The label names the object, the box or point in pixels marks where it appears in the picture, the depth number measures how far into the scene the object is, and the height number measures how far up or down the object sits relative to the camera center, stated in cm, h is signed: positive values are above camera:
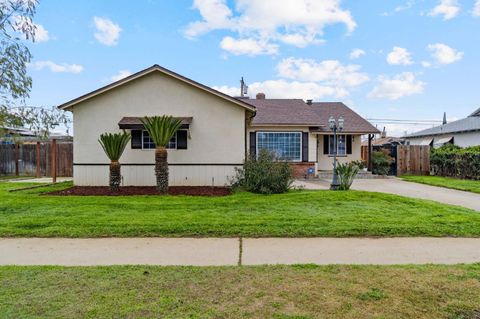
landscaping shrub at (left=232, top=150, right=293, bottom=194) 1120 -48
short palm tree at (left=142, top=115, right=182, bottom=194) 1135 +77
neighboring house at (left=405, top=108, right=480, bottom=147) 2491 +223
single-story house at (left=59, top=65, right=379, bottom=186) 1367 +134
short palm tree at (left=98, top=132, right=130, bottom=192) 1150 +37
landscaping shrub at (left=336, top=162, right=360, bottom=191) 1159 -50
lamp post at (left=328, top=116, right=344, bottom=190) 1179 -79
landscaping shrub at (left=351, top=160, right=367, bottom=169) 1942 -15
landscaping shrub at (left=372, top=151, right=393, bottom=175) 2030 -15
